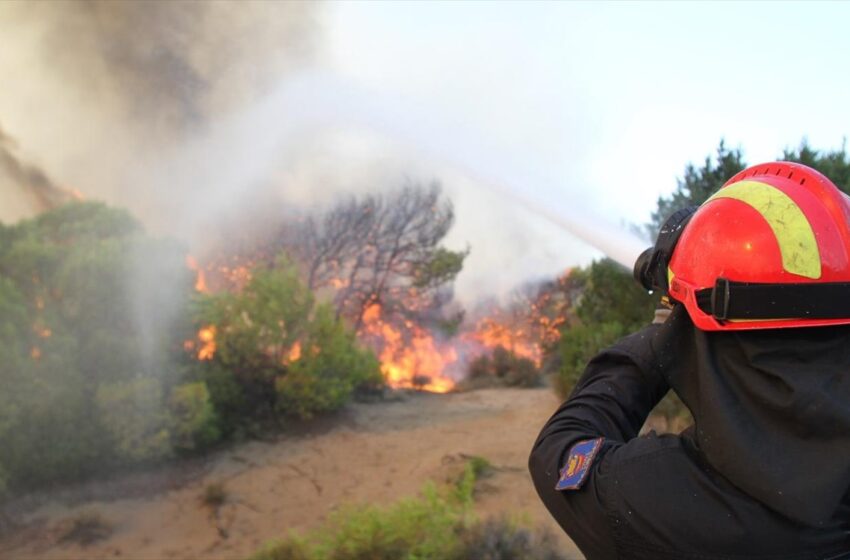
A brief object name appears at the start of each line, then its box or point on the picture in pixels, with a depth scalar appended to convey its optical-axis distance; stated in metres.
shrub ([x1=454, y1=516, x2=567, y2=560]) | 3.96
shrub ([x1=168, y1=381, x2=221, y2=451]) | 8.10
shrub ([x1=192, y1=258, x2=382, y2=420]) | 9.61
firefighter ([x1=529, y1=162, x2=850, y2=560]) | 1.00
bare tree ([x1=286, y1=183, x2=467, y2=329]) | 16.22
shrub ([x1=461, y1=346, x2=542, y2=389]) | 15.39
